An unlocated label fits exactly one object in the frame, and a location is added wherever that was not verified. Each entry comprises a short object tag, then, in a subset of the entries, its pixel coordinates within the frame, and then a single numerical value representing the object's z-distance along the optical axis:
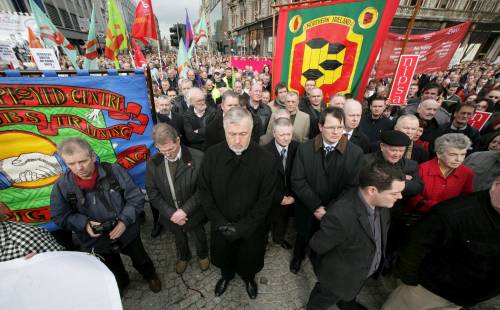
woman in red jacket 2.21
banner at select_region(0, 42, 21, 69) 9.06
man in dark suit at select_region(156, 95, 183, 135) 4.37
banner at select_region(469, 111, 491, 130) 4.03
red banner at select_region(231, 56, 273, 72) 11.87
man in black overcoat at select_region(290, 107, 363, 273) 2.48
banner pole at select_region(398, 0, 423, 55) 3.27
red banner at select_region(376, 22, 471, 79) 6.27
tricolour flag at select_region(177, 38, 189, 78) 7.39
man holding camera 1.97
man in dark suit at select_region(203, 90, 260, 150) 3.47
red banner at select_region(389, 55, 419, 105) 4.05
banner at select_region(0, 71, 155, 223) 2.57
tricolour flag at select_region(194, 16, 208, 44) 10.04
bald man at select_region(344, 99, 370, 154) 3.06
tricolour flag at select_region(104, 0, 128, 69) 5.17
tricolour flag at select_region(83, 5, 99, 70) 5.28
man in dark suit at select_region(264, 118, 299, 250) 2.78
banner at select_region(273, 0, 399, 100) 3.65
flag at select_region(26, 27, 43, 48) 6.43
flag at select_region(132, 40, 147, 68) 6.84
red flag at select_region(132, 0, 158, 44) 5.29
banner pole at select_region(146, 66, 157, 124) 2.98
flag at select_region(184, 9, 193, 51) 7.95
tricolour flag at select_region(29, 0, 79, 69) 5.57
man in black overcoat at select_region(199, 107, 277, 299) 2.04
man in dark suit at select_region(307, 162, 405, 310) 1.71
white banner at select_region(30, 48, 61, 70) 6.24
